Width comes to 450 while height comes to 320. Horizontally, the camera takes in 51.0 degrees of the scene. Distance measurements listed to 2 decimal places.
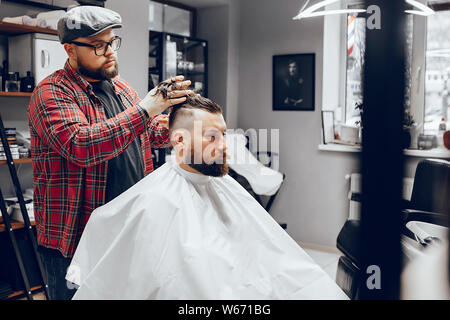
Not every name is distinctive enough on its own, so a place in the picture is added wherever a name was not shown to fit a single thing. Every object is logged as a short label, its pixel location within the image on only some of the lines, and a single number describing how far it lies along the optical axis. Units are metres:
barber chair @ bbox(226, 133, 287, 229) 4.12
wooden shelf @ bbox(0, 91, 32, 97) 2.80
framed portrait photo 4.38
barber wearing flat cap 1.41
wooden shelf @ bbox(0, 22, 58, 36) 2.79
